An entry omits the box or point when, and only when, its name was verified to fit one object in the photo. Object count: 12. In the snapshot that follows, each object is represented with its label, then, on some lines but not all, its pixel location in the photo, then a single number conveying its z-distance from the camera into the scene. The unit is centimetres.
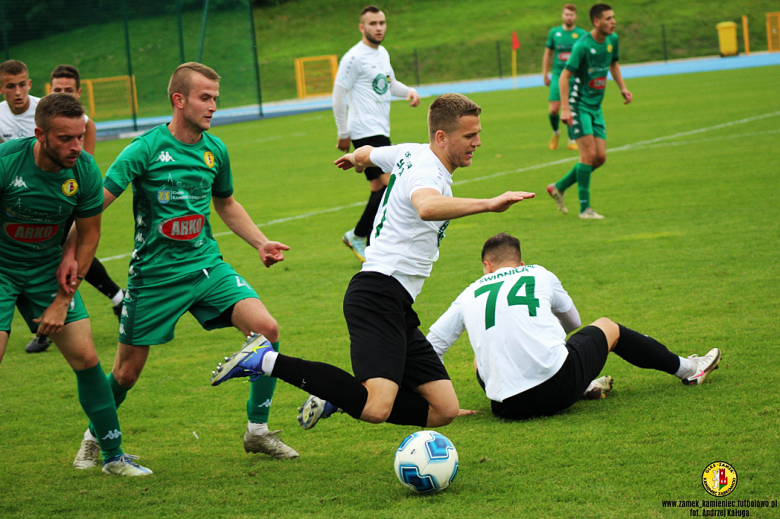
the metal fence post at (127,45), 5156
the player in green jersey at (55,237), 759
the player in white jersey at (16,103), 1326
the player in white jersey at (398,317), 762
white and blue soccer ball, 730
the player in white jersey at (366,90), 1856
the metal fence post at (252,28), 5675
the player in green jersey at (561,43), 3291
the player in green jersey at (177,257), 857
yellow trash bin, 8075
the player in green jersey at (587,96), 1980
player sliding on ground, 869
